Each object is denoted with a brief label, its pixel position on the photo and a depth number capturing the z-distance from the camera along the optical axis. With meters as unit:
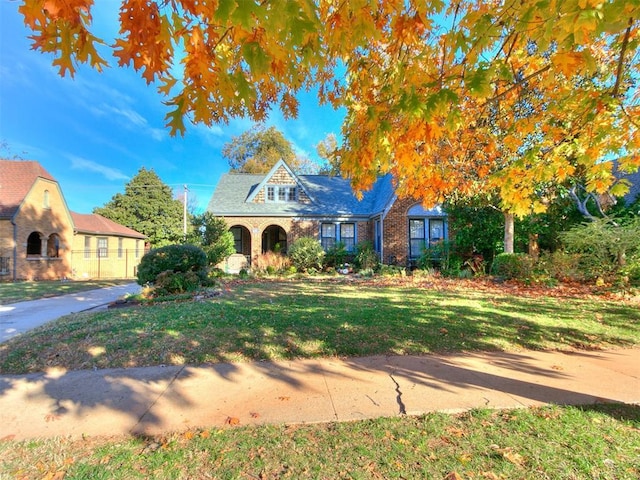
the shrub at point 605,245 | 9.97
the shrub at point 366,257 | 16.80
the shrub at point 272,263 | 16.06
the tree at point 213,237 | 16.02
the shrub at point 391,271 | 14.77
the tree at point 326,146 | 31.51
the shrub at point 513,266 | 11.99
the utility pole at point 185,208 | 28.05
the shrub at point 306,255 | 16.73
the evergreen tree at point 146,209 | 31.75
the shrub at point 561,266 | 11.34
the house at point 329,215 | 17.62
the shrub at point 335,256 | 17.83
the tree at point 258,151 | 36.03
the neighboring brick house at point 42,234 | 18.50
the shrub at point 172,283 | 9.33
